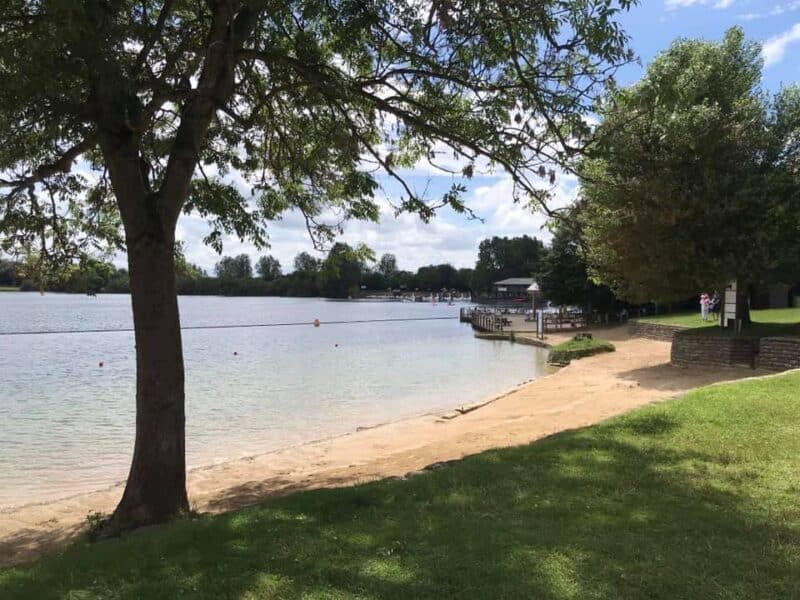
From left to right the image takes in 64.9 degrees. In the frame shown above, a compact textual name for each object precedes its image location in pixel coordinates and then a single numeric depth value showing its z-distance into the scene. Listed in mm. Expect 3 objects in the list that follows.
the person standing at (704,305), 27109
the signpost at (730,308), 16797
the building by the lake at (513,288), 110538
